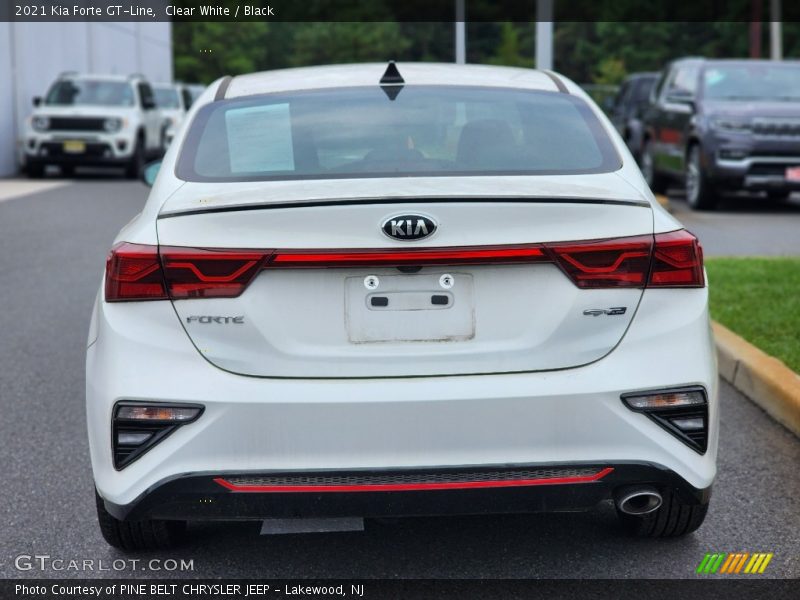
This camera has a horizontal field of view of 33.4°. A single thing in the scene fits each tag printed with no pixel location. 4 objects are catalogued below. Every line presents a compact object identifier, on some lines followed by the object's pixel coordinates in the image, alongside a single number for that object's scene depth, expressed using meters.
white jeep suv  25.69
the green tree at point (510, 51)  48.38
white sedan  3.64
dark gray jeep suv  16.91
